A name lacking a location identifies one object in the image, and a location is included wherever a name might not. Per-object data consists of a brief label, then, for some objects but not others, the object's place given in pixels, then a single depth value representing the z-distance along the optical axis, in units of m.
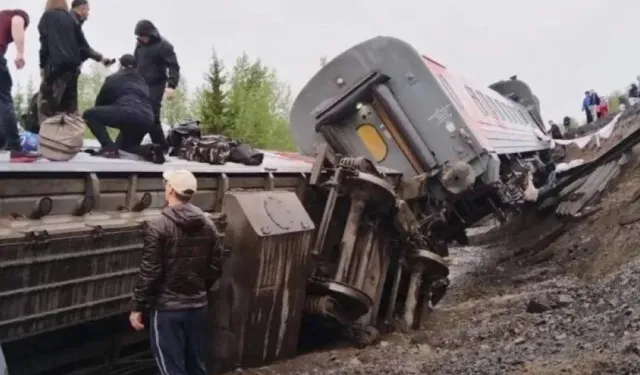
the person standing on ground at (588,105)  29.27
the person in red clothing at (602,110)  29.33
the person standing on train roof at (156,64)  6.65
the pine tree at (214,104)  26.78
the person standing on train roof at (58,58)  5.66
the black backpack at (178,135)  6.56
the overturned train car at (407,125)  8.80
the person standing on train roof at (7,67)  5.34
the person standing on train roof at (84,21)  5.88
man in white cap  3.81
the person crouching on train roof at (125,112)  5.93
